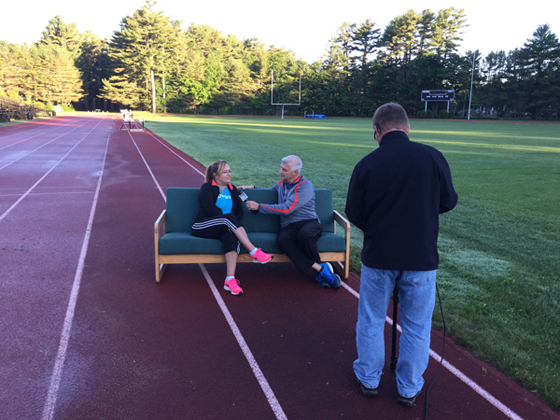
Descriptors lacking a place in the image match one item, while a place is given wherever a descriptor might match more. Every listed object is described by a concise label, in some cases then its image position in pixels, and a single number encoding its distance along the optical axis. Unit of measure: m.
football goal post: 68.86
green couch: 4.98
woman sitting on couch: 4.94
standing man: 2.61
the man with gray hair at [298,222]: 4.94
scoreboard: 64.56
